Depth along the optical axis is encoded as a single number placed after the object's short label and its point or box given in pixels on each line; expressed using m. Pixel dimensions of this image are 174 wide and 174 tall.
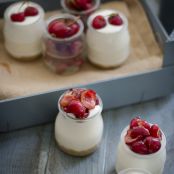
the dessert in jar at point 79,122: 0.83
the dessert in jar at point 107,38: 0.93
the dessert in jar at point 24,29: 0.94
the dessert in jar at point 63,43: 0.92
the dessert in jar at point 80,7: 0.98
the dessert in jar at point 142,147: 0.80
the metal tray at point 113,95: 0.88
